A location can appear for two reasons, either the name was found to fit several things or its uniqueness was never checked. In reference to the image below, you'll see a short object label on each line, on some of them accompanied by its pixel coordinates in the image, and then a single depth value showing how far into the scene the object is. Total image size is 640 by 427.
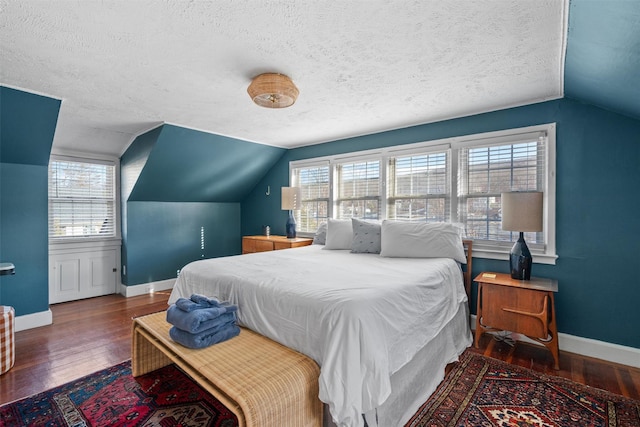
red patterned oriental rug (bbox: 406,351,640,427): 1.81
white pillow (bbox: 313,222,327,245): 4.00
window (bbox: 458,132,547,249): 2.90
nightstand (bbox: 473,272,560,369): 2.43
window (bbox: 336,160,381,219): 4.05
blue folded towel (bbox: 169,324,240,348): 1.74
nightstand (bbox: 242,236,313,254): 4.22
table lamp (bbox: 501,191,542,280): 2.55
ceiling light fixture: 2.23
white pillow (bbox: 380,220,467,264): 2.90
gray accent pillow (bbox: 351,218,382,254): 3.27
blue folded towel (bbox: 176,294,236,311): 1.86
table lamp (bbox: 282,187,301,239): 4.52
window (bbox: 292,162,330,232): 4.62
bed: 1.47
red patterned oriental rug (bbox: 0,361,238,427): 1.83
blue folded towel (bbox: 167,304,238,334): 1.74
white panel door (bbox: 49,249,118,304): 4.06
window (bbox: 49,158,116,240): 4.12
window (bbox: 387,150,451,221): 3.48
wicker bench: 1.31
